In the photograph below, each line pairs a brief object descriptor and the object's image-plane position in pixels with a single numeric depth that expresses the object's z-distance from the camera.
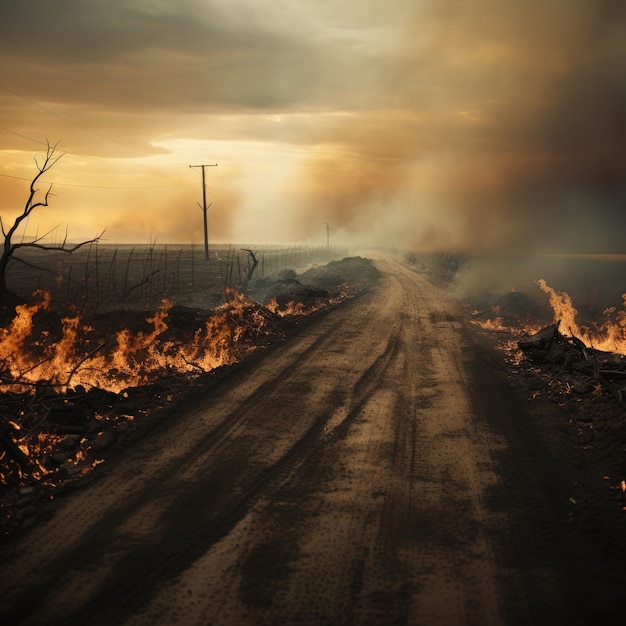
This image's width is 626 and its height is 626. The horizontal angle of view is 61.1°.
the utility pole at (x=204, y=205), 56.62
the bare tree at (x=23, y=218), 13.20
